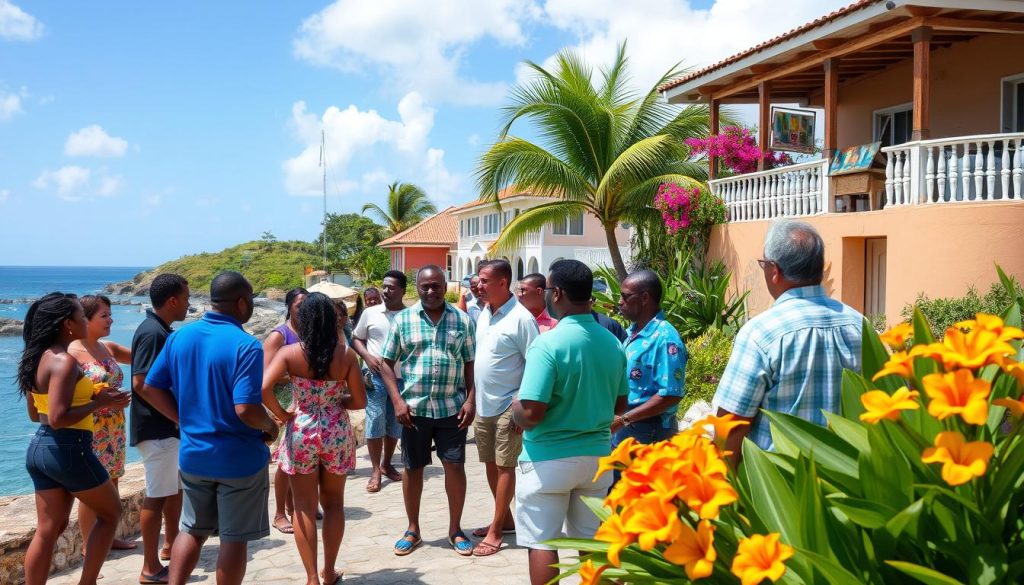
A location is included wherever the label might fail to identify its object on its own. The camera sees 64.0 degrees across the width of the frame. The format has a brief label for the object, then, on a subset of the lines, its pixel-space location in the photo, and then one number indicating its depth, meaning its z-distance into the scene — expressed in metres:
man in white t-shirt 7.73
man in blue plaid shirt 3.13
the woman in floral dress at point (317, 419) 4.89
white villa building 35.91
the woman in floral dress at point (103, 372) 5.42
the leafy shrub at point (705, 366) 10.35
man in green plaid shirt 5.86
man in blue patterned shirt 4.68
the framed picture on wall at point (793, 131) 14.61
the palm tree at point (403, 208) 60.66
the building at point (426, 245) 51.62
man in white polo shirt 5.58
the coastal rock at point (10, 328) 59.62
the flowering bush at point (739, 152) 14.65
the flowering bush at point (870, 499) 1.52
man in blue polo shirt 4.26
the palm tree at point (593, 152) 16.23
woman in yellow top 4.47
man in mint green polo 4.02
